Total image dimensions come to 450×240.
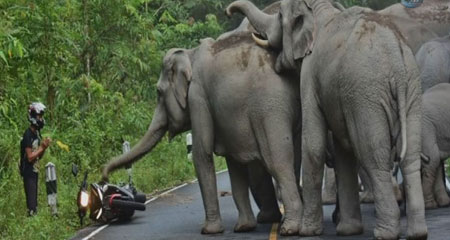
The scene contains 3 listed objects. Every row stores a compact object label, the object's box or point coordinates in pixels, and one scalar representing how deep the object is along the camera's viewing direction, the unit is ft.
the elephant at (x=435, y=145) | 57.62
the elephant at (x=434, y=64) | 66.18
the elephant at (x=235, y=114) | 51.47
